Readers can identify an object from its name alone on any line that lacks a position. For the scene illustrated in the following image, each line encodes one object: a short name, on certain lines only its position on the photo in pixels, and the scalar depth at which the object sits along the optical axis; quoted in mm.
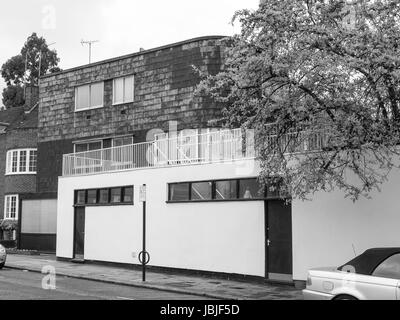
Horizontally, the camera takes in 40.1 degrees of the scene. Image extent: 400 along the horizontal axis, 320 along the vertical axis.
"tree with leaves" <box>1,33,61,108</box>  55969
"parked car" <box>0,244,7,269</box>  18688
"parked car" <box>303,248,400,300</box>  8305
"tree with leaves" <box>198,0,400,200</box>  11266
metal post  15606
